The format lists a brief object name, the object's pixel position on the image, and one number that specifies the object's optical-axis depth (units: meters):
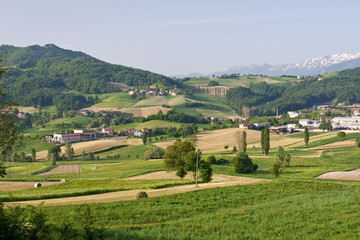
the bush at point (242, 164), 88.75
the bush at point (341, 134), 157.89
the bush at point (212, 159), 105.71
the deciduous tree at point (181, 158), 72.88
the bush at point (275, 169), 74.75
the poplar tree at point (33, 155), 141.38
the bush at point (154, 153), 135.88
